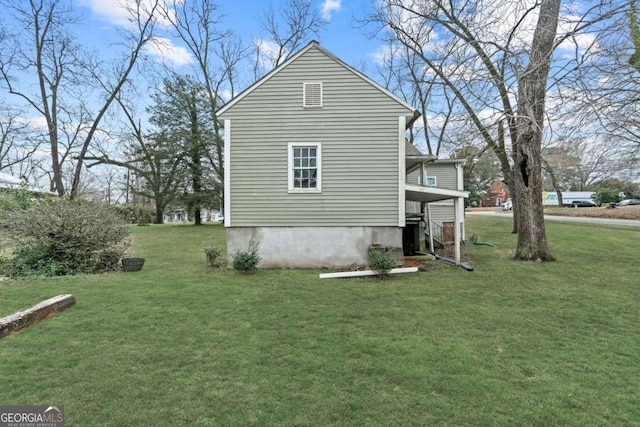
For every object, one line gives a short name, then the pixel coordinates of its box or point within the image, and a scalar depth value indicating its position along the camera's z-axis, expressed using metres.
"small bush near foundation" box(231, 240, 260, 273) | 9.12
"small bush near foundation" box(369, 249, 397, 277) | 8.48
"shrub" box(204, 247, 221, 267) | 10.18
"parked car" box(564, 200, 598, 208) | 48.32
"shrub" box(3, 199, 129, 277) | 8.89
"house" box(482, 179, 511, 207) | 68.56
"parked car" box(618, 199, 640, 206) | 47.78
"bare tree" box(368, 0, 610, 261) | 8.29
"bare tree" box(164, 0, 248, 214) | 24.89
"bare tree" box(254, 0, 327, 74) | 23.73
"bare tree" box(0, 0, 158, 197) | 20.52
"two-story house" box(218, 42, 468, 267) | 9.95
